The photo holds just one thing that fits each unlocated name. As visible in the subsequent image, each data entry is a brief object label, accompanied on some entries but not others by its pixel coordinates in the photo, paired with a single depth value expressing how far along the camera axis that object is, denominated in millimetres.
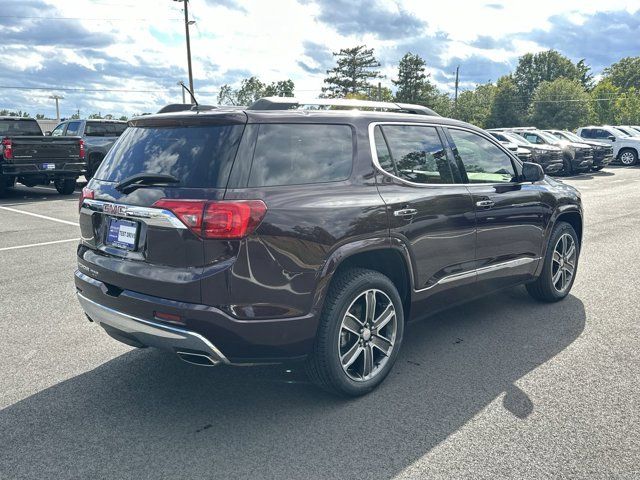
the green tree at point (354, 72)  86750
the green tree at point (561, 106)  75062
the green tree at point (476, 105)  97556
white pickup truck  26766
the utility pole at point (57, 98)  86062
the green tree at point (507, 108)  89125
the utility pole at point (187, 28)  34906
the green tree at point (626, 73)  106688
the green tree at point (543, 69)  110062
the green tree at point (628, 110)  63000
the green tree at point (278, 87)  96812
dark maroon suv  2959
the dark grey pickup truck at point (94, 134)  17609
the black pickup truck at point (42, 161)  14031
